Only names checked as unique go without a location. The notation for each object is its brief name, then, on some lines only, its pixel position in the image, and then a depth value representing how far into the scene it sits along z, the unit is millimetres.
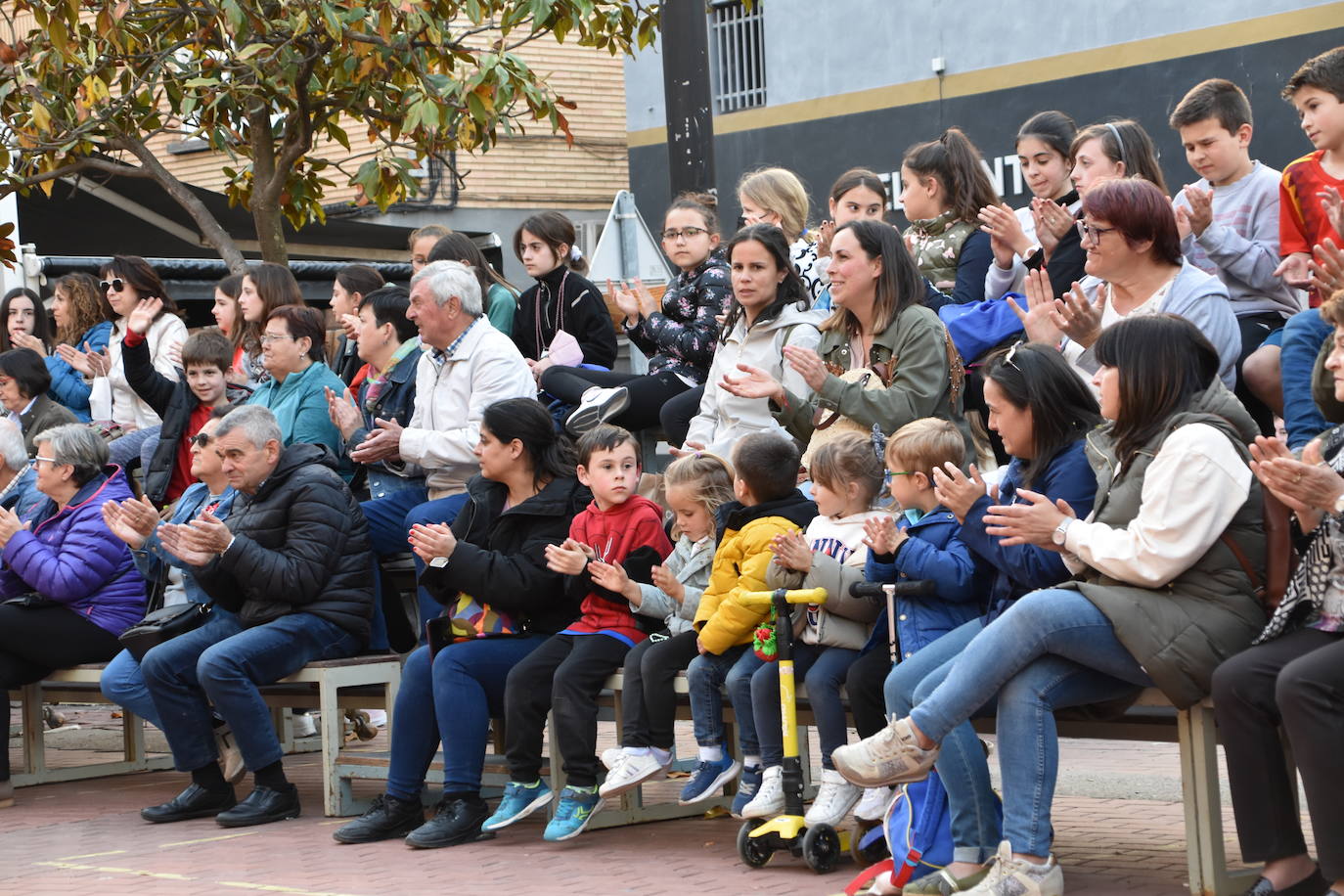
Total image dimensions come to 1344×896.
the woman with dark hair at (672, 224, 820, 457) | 7520
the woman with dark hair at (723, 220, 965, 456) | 6613
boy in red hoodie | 7133
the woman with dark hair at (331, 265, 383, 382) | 9984
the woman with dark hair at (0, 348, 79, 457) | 10802
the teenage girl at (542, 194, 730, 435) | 8406
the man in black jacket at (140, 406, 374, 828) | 7977
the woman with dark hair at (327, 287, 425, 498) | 8836
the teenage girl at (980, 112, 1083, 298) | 7070
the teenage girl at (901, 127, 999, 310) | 7695
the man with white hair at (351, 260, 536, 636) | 8414
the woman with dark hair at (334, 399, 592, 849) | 7355
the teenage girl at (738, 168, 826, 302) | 8461
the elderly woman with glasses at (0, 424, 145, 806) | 9000
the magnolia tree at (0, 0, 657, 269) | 10680
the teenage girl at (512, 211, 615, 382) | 9547
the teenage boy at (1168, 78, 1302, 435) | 6645
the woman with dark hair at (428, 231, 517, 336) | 9703
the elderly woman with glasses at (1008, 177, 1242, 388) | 6078
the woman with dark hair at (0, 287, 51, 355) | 11820
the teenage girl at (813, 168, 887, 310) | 8297
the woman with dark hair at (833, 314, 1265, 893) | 5137
